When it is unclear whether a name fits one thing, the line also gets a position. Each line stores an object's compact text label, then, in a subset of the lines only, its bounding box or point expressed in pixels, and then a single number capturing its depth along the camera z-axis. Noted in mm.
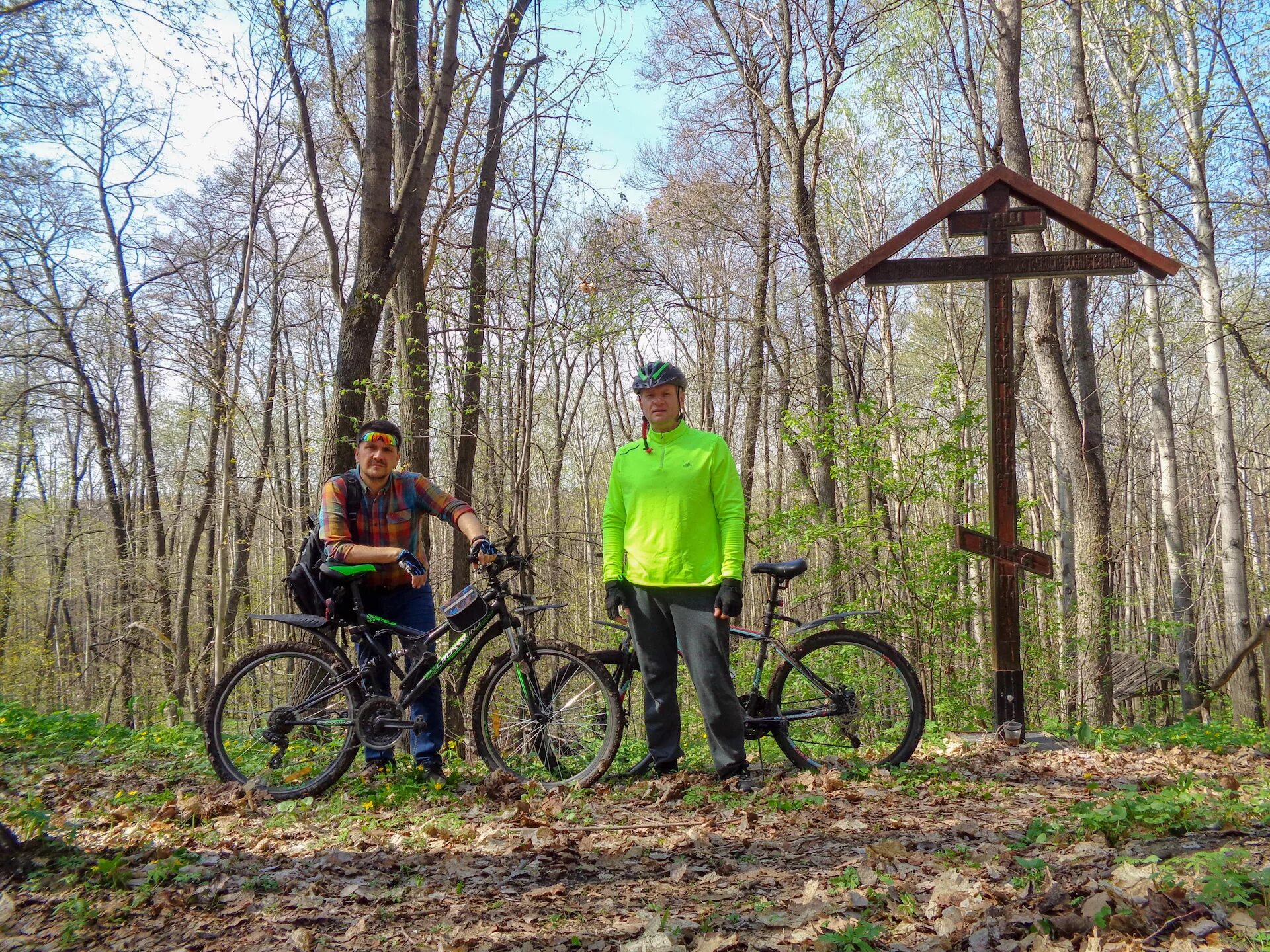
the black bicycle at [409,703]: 4645
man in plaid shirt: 4695
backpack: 4758
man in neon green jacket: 4457
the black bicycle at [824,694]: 4762
